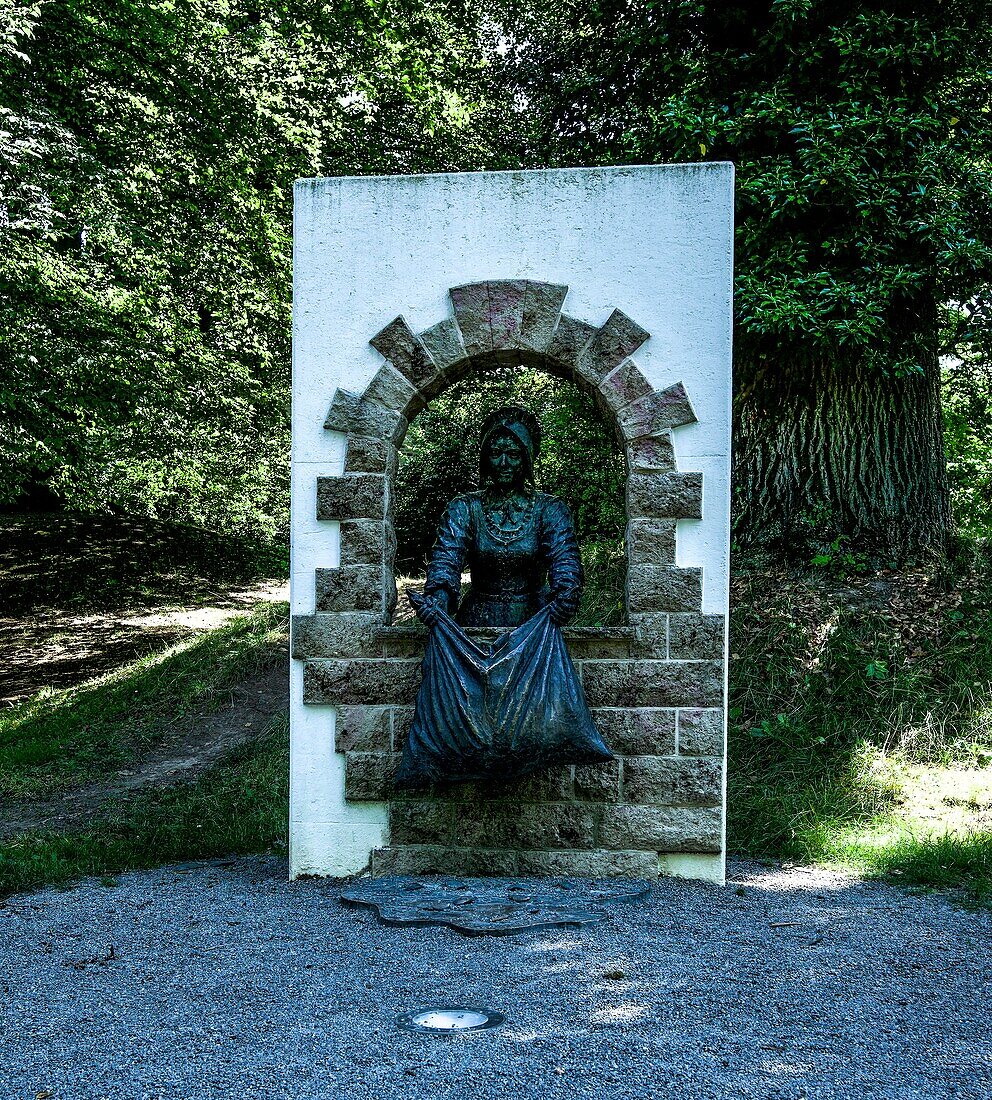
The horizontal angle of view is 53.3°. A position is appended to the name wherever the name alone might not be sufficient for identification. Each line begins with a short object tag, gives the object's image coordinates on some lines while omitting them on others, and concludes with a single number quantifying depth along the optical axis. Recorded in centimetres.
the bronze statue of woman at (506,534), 507
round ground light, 324
